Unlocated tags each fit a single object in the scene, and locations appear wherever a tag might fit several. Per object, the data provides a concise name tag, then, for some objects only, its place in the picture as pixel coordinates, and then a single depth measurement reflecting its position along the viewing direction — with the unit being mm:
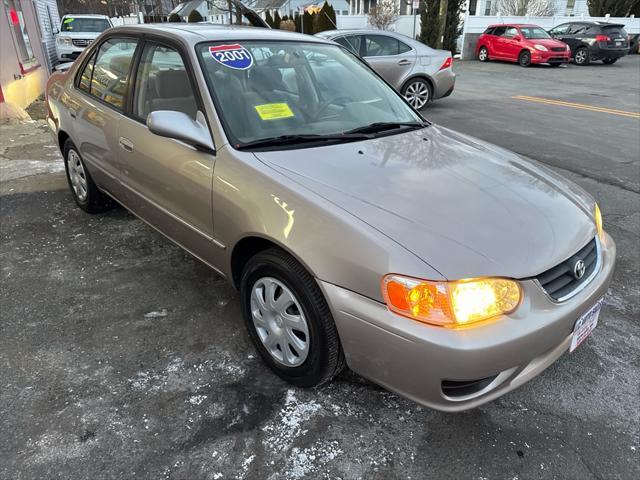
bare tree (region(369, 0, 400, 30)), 25906
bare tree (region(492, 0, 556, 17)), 30297
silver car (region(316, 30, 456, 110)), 9383
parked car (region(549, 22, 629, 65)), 19797
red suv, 18812
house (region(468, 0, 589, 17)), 35688
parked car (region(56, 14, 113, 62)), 15609
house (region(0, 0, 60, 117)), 8445
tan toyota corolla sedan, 1903
